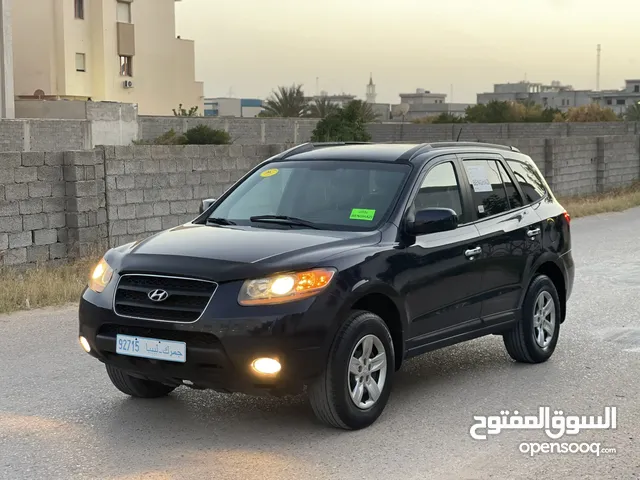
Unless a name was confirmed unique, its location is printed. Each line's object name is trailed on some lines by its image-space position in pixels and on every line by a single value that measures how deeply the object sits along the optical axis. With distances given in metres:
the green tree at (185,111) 76.62
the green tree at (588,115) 79.31
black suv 5.59
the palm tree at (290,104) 80.94
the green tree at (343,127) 35.07
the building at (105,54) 68.19
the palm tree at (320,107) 79.19
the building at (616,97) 150.25
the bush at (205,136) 54.75
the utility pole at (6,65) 51.34
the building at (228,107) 129.75
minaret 140.68
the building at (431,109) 138.75
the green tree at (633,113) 84.25
